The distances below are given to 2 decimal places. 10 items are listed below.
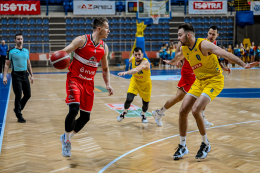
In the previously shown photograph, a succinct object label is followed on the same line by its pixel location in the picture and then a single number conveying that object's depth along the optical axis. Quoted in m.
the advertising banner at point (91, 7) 23.27
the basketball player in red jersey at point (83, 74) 3.96
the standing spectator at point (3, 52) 18.25
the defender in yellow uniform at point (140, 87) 6.12
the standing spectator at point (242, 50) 22.52
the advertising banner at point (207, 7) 24.33
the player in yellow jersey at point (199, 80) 4.03
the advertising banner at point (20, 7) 22.50
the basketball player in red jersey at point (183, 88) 5.78
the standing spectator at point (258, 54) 23.20
